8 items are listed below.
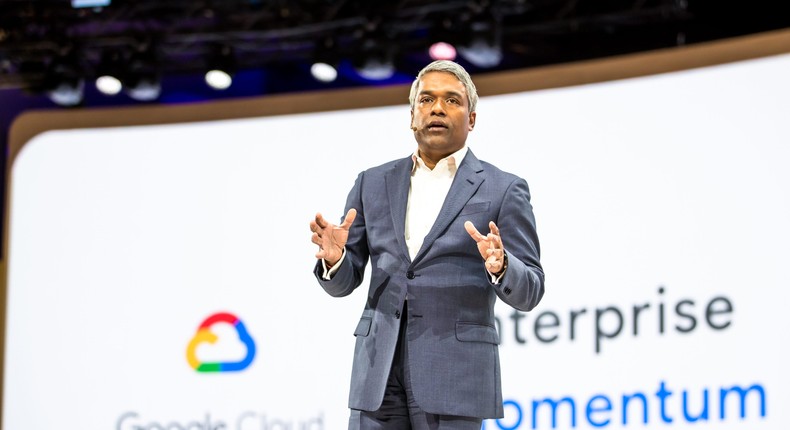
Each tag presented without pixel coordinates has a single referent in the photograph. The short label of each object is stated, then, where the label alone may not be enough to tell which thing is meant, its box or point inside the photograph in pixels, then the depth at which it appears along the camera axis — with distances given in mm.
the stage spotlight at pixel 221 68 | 14859
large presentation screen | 10586
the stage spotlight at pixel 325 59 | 14482
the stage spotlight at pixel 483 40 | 13266
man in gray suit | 5180
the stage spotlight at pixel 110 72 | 15037
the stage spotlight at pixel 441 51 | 13844
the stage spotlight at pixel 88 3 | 14555
